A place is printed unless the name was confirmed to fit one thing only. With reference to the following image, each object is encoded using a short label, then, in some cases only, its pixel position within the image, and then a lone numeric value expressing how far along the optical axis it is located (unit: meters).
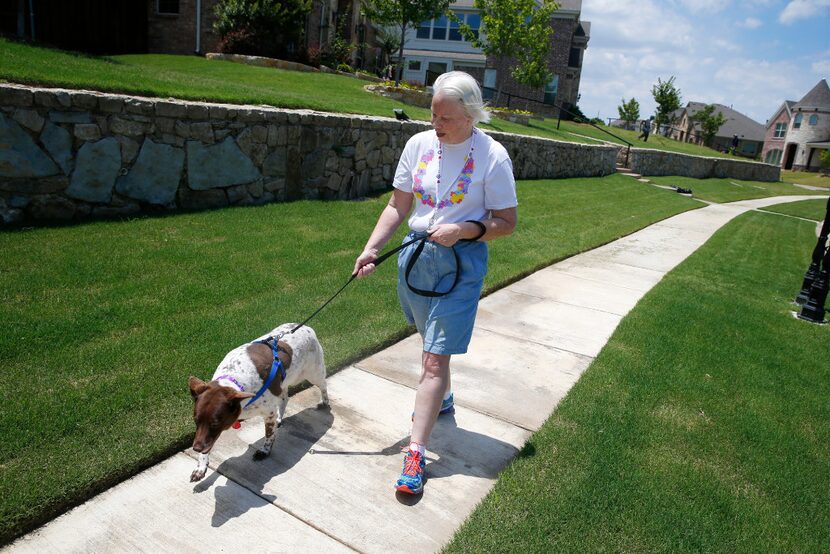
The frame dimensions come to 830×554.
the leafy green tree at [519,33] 24.53
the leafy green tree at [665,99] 44.62
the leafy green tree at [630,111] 49.69
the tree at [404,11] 24.84
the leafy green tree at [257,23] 19.23
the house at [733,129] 69.06
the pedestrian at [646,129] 33.61
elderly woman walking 2.70
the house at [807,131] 55.94
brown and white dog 2.44
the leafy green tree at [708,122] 54.44
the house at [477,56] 37.78
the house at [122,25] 16.58
